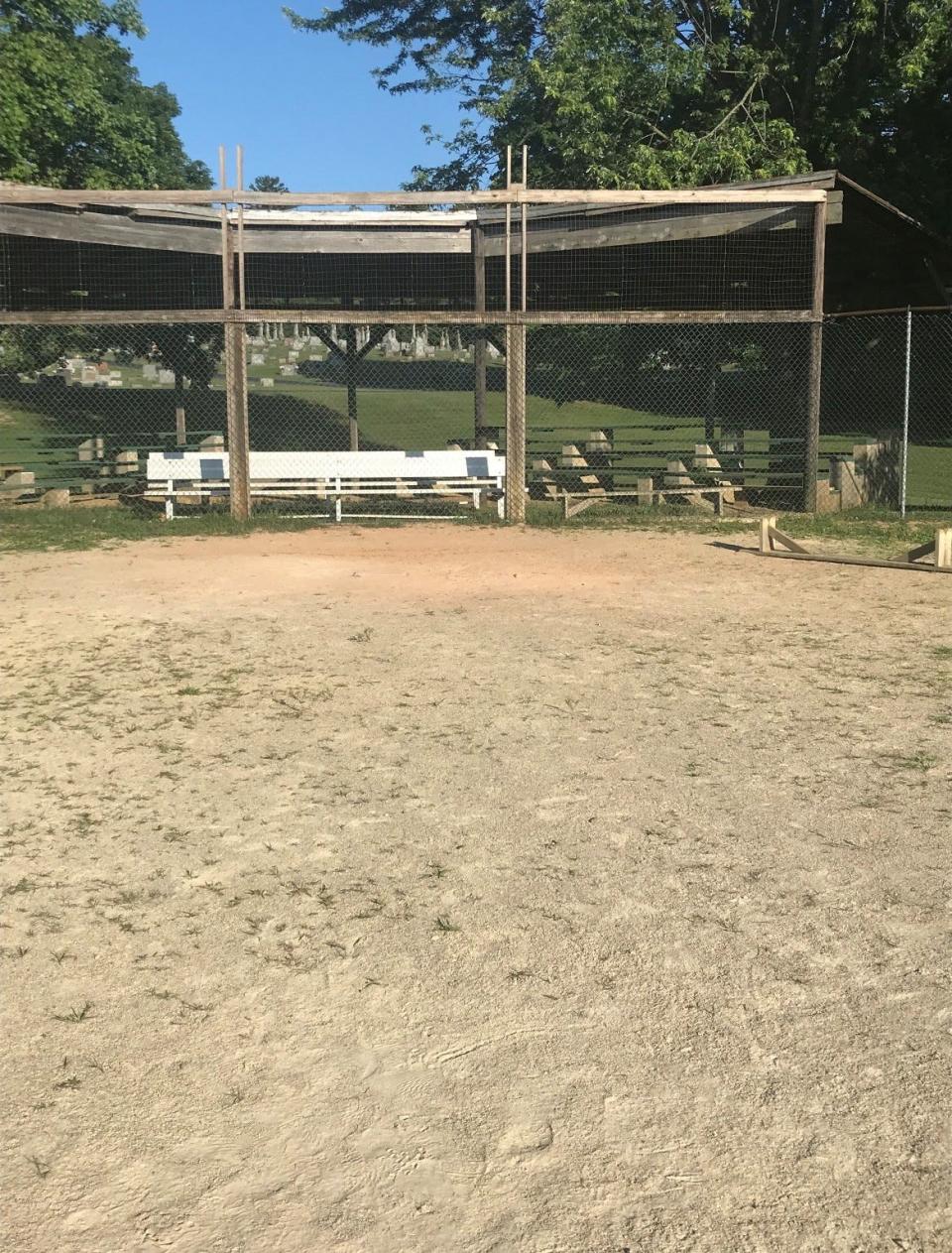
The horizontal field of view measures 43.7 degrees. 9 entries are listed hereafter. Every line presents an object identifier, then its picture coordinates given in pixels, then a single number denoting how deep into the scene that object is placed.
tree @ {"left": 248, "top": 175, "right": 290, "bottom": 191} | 101.56
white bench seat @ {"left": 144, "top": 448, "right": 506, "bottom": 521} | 14.90
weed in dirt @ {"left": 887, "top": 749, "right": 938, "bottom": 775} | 5.49
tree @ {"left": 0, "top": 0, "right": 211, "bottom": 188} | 20.97
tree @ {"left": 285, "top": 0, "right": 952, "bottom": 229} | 19.72
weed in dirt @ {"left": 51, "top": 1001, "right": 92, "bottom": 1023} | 3.34
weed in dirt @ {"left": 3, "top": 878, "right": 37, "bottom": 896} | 4.18
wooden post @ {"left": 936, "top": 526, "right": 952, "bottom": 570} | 10.91
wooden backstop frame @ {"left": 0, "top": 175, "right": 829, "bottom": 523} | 13.52
